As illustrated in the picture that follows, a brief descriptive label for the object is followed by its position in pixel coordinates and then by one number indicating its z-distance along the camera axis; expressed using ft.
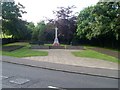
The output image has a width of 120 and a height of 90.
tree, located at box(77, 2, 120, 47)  39.68
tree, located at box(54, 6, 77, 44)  64.94
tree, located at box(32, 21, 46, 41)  69.99
